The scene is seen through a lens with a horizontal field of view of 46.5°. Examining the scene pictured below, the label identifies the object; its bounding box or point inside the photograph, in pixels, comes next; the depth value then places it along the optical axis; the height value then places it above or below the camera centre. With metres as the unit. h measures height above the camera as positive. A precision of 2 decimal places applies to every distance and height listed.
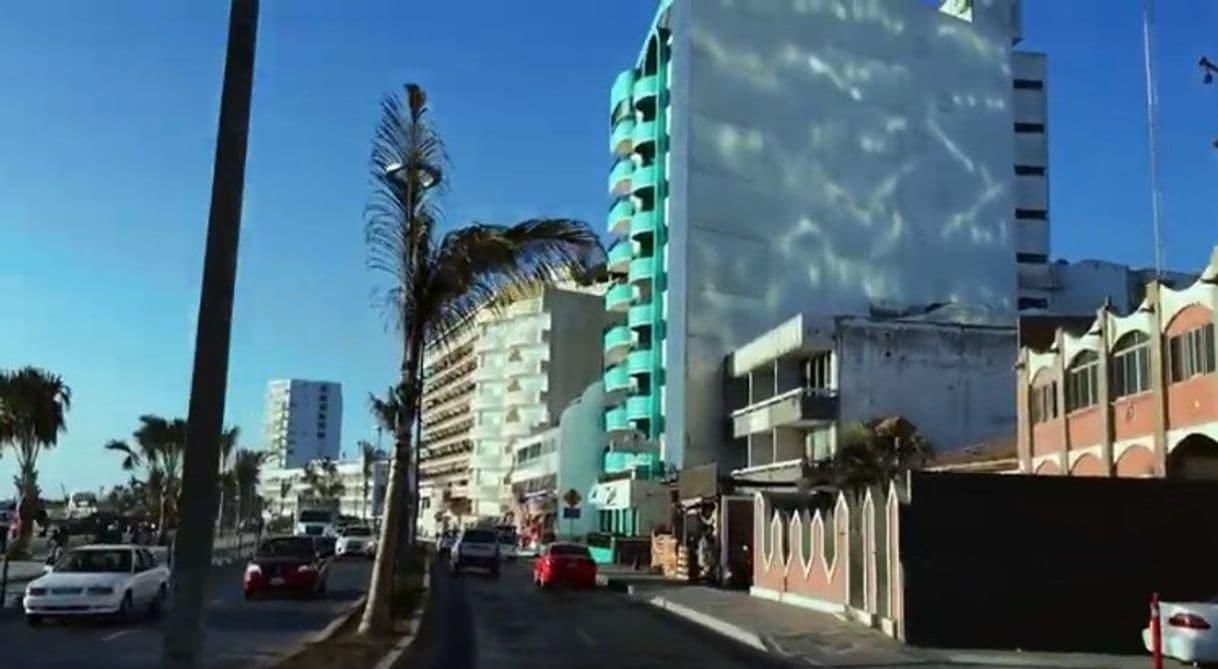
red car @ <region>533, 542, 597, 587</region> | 47.00 -0.54
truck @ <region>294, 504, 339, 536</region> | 79.81 +1.51
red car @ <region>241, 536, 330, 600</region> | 34.84 -0.71
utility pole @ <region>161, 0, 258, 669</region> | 7.61 +1.01
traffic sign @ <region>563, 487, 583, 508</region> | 66.69 +2.50
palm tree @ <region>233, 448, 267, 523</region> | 108.84 +5.50
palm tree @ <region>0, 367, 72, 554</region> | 55.59 +4.73
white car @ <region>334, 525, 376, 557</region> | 70.64 +0.07
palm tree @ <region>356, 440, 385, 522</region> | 116.32 +7.72
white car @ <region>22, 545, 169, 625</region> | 25.11 -0.80
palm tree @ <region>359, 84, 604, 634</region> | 20.36 +4.14
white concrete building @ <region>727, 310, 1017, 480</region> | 62.91 +7.98
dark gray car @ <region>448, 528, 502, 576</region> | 55.84 -0.17
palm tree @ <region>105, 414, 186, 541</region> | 72.88 +4.99
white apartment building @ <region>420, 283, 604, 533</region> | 130.62 +15.73
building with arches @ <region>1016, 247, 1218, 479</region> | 31.20 +4.26
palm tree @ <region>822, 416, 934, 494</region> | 42.69 +3.54
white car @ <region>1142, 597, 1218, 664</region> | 20.69 -0.96
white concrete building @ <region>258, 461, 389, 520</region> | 168.12 +6.72
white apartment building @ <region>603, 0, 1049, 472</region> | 81.75 +22.80
